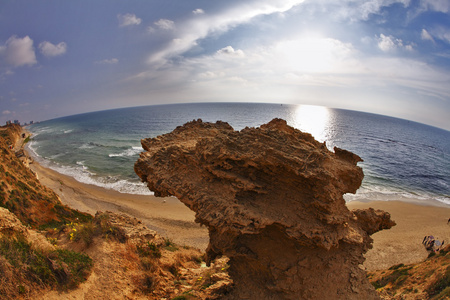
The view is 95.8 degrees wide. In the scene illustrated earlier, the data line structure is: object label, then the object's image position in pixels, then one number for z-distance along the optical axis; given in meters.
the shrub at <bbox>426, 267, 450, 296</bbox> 11.01
